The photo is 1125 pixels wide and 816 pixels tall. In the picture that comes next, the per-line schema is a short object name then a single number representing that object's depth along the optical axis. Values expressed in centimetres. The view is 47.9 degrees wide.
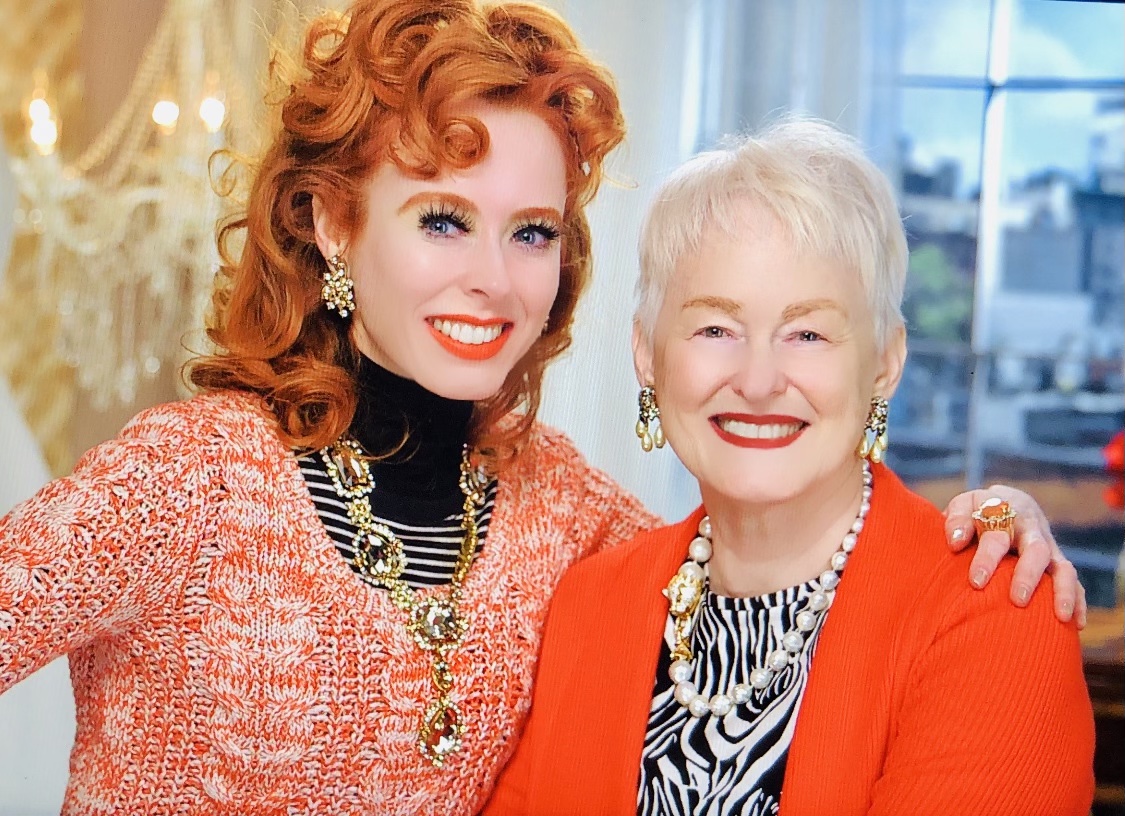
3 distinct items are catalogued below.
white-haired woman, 136
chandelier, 210
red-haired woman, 145
